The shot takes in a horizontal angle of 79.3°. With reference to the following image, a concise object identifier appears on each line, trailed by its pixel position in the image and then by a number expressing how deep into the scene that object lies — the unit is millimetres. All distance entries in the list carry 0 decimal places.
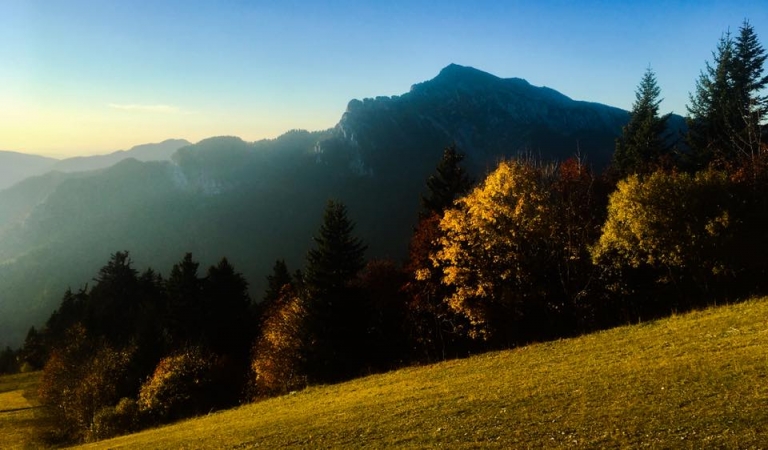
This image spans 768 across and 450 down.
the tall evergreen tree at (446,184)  52938
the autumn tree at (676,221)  37531
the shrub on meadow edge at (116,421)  49500
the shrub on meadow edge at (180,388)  50906
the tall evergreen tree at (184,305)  71688
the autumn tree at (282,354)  53312
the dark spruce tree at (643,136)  62500
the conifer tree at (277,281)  79188
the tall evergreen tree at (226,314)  72625
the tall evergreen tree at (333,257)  53625
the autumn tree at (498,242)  43188
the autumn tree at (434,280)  50094
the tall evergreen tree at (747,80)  58491
